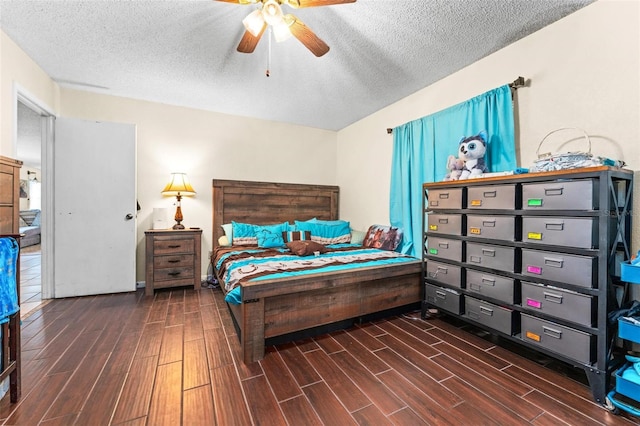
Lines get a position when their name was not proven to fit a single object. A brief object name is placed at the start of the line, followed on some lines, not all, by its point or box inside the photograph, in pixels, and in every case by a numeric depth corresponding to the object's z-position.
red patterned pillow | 3.37
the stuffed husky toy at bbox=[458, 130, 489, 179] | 2.34
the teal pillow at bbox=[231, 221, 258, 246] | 3.66
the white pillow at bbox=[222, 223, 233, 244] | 3.74
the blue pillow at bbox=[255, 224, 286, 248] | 3.65
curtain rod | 2.24
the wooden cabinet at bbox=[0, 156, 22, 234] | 1.95
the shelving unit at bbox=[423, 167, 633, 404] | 1.53
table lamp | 3.52
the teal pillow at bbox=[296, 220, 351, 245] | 3.88
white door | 3.07
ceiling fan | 1.63
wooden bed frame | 1.92
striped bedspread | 2.24
